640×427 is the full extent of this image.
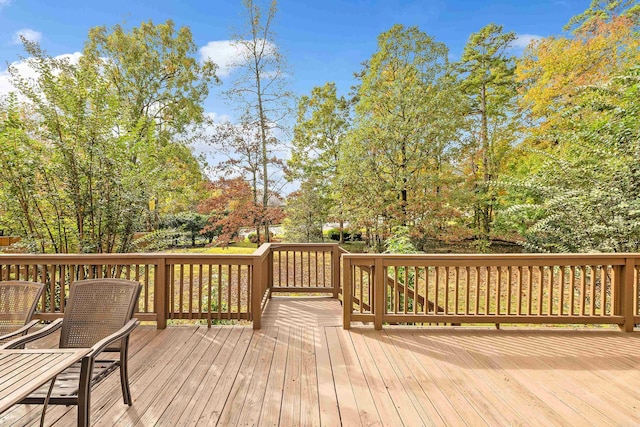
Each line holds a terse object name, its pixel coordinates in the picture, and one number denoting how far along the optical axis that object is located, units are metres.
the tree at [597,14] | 8.41
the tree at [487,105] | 10.29
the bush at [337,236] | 12.84
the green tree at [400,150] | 8.67
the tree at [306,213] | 10.05
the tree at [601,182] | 4.09
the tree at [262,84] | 9.10
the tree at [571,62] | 7.81
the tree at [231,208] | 8.89
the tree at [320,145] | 10.52
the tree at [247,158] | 9.40
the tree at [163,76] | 9.52
